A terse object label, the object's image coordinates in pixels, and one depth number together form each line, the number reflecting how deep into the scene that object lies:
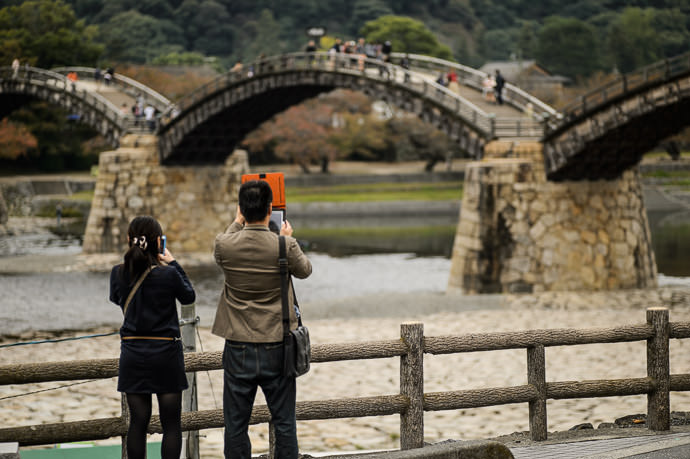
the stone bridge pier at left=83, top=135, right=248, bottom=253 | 35.91
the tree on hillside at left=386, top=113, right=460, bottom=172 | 58.91
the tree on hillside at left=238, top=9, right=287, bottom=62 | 87.75
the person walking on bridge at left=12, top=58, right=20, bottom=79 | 45.09
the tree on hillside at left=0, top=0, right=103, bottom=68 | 58.97
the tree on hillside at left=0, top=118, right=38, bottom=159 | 53.44
